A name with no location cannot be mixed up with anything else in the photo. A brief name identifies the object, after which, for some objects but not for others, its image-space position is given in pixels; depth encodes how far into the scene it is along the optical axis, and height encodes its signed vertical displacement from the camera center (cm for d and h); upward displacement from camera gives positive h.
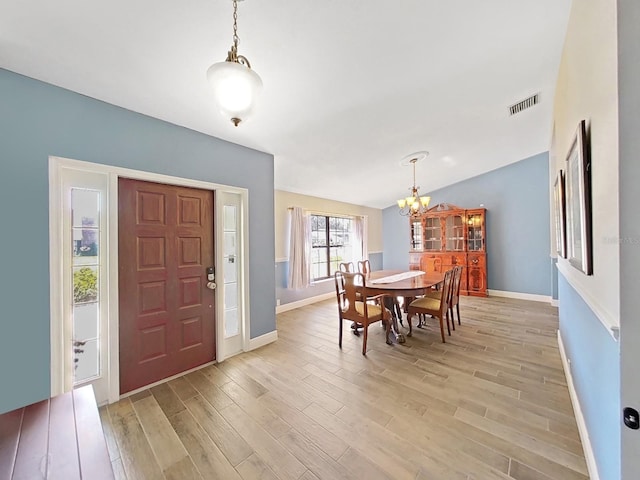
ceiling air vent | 279 +151
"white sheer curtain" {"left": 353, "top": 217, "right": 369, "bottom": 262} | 638 +3
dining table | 296 -55
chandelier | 390 +63
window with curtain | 562 -7
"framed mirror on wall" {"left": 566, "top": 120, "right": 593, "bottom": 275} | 122 +20
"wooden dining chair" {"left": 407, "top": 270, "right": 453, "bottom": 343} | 320 -85
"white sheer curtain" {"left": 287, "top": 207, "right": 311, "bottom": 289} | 482 -18
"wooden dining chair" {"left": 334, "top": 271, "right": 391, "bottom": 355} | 291 -83
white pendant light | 109 +68
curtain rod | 518 +60
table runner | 352 -55
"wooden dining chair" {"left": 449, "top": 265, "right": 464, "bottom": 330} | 349 -73
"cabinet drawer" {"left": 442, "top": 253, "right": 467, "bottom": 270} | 558 -45
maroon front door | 223 -36
